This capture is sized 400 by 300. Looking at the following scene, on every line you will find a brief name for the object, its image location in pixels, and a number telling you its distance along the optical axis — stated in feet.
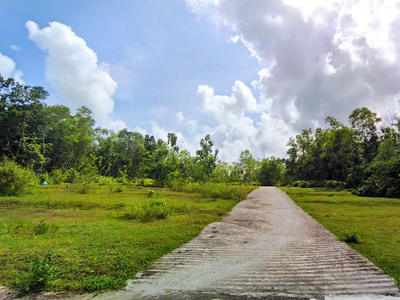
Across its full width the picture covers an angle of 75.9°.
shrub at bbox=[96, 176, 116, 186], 83.08
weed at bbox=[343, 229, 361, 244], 19.26
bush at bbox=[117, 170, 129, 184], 95.73
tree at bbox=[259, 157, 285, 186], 202.39
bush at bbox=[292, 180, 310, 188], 137.39
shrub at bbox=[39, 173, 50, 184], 80.38
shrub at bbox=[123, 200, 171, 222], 27.41
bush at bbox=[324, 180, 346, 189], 94.62
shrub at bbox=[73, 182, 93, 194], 54.81
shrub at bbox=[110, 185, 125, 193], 62.13
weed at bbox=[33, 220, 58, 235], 19.88
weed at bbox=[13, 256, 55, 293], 11.01
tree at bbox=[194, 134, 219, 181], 83.03
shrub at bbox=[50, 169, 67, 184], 79.10
